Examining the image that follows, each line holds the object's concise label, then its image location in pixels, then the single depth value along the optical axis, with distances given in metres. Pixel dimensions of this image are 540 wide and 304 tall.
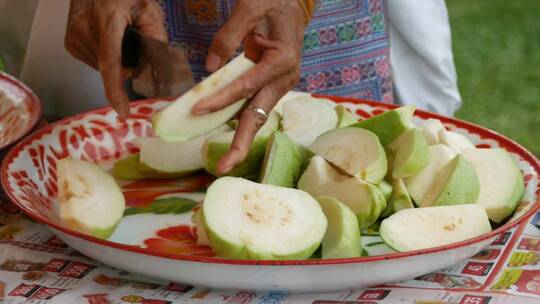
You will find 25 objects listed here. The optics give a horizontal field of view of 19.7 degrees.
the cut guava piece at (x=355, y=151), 1.21
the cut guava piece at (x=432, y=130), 1.28
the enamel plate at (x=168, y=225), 1.11
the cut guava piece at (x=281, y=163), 1.22
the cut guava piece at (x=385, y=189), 1.22
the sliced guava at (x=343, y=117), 1.31
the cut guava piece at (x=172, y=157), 1.32
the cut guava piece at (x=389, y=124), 1.25
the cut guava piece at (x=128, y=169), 1.33
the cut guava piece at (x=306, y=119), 1.29
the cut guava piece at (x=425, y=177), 1.23
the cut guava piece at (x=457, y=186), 1.20
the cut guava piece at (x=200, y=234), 1.18
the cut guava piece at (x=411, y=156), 1.22
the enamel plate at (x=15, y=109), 1.38
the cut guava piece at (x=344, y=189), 1.19
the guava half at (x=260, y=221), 1.12
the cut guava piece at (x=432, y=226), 1.15
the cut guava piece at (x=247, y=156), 1.28
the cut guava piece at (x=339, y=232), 1.14
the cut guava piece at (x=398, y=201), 1.22
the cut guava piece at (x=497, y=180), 1.22
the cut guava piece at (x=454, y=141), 1.27
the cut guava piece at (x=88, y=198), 1.20
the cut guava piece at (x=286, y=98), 1.34
